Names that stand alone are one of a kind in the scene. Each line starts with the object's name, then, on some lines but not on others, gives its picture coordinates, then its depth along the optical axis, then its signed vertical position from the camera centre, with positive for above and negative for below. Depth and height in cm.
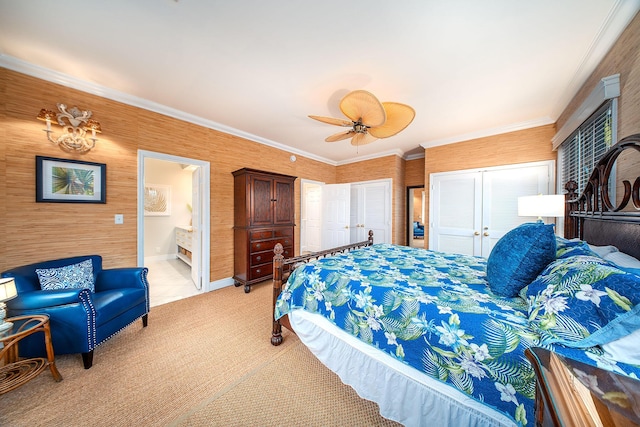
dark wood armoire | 327 -17
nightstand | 38 -39
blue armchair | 158 -82
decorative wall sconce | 213 +93
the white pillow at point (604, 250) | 121 -23
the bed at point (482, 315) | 77 -52
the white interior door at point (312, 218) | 555 -16
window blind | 174 +73
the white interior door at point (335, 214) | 504 -4
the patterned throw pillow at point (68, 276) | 181 -61
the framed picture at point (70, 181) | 210 +34
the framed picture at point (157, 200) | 500 +30
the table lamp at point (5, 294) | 137 -58
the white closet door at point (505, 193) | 314 +33
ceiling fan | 187 +99
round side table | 135 -110
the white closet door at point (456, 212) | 363 +2
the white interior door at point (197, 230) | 322 -29
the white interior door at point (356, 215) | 518 -6
